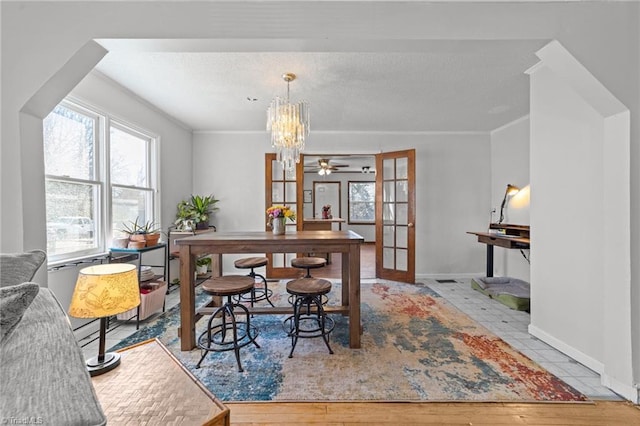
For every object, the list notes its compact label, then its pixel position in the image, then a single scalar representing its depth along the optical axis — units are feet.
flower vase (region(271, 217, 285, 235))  8.66
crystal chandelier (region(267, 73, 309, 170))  8.68
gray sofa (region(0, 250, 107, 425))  1.83
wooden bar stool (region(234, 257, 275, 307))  9.56
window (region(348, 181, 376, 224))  29.17
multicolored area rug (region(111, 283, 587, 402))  5.67
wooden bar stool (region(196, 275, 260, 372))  6.62
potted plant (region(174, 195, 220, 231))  13.24
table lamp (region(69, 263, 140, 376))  3.74
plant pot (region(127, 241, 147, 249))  9.14
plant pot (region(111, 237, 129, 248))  9.11
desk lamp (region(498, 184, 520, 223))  12.96
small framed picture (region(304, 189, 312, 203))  28.89
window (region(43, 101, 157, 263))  7.73
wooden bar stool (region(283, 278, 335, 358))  7.05
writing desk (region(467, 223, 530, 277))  10.19
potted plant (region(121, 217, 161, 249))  9.20
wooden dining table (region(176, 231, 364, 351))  7.34
